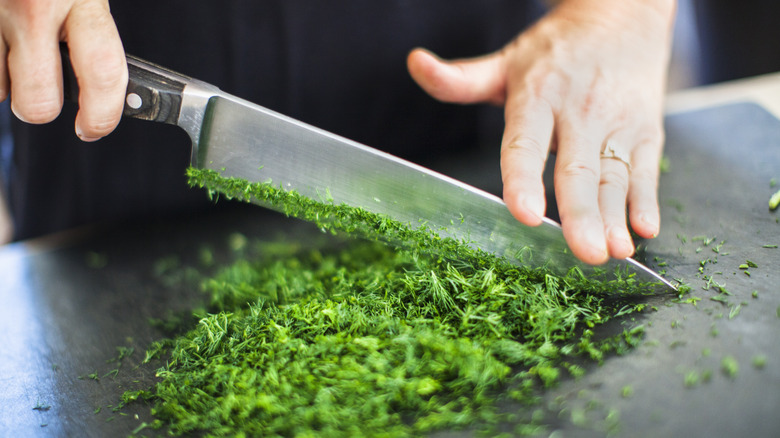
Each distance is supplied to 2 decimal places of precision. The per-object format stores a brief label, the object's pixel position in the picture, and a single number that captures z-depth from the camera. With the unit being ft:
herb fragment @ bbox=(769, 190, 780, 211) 2.33
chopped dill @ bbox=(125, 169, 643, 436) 2.01
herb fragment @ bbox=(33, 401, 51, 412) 2.15
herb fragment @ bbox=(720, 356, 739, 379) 2.00
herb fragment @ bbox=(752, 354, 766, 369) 2.00
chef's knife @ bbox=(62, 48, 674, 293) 2.17
